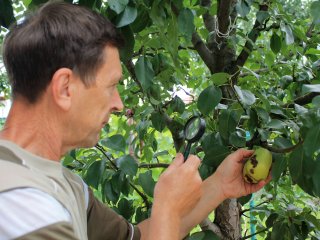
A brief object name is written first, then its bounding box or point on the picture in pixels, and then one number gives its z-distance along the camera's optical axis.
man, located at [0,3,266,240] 0.77
